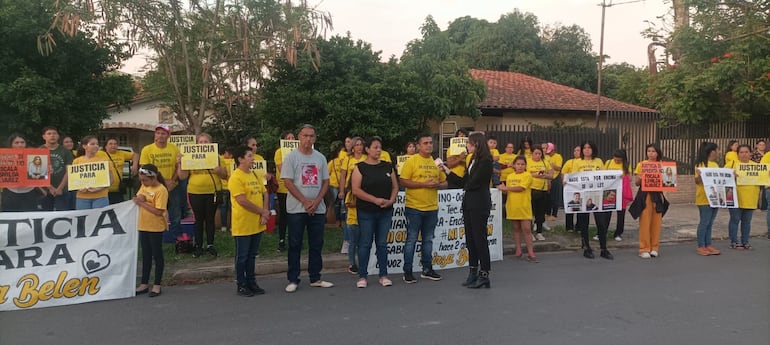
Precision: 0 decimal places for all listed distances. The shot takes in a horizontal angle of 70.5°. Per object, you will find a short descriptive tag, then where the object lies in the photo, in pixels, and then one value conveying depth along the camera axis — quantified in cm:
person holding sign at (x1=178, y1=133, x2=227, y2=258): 779
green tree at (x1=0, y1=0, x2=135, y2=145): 1289
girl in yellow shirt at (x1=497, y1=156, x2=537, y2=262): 829
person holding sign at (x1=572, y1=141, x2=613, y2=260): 857
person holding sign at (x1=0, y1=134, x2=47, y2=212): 704
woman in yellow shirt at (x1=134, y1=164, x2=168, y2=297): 608
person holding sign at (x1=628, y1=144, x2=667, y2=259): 857
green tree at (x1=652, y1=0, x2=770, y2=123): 1599
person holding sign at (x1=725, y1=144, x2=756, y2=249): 916
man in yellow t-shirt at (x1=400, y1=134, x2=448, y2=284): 677
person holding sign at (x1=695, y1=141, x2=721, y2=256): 888
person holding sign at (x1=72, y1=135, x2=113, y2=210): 698
